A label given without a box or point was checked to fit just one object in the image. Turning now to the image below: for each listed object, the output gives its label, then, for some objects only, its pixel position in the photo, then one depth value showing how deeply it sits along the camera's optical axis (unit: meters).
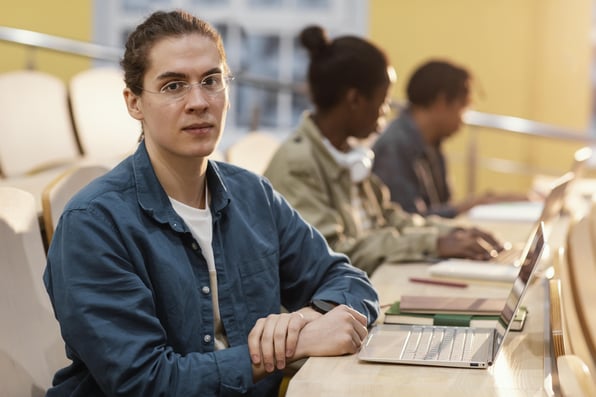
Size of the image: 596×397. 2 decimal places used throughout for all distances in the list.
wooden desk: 1.49
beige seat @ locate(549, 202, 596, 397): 1.31
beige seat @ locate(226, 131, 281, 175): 3.19
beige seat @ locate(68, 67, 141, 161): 3.99
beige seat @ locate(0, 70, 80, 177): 3.62
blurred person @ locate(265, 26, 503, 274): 2.64
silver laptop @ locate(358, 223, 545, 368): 1.62
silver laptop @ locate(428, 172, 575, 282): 2.40
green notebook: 1.90
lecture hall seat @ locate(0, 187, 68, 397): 1.78
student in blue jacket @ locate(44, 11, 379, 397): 1.58
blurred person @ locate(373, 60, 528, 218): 3.93
